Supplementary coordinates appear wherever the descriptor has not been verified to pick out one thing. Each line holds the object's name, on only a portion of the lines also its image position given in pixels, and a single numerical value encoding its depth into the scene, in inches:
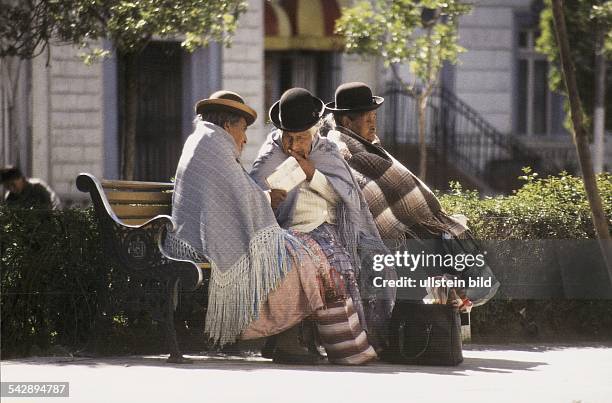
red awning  1615.4
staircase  1635.1
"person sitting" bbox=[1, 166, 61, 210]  1009.5
